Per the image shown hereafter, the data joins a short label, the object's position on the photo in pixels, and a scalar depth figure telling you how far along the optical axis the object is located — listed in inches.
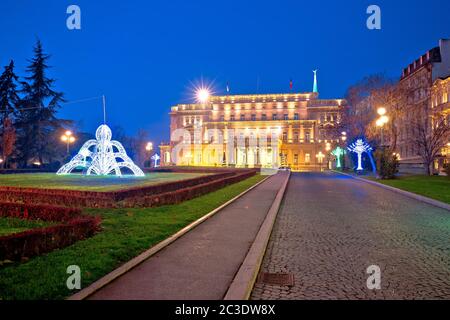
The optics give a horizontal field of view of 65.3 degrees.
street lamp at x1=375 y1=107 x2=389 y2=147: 1327.5
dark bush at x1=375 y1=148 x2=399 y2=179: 1429.6
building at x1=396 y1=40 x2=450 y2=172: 2009.1
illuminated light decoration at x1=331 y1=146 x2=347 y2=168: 2749.5
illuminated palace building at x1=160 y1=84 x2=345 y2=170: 3826.3
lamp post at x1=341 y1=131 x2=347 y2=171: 2310.5
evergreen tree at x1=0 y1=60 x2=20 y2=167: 2029.3
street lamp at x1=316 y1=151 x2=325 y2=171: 3772.9
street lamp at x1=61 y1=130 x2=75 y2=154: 2043.6
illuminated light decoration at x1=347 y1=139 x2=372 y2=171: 1982.0
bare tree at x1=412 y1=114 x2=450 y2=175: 1550.0
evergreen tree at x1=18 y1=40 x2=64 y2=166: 2199.8
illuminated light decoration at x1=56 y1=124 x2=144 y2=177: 1344.4
